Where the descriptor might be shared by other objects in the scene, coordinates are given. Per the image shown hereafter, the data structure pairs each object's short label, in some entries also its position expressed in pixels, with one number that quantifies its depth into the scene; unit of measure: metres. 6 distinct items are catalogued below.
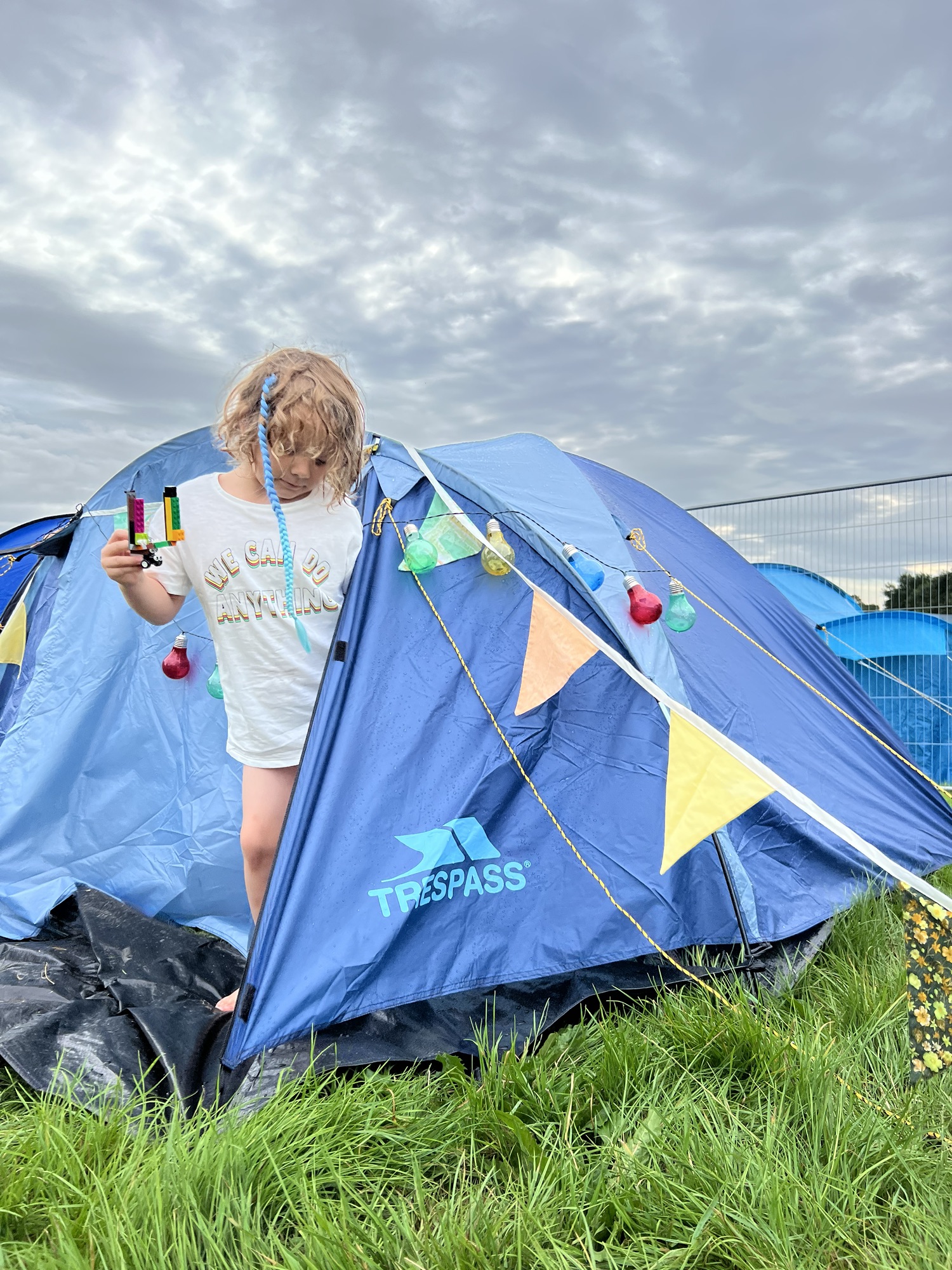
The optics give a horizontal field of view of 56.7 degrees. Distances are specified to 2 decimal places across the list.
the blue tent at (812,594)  5.72
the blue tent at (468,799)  1.83
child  1.87
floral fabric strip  1.48
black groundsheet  1.72
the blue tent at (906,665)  5.30
